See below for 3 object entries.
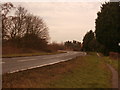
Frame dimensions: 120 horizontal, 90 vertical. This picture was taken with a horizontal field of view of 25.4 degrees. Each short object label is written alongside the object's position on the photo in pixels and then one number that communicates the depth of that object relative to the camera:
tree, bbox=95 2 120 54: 36.62
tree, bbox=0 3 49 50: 59.58
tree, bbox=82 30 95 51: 112.12
